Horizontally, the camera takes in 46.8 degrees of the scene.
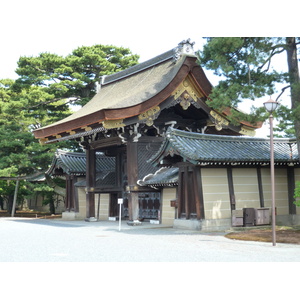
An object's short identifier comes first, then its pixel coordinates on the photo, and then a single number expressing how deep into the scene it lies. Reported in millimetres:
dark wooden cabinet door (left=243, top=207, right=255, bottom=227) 13512
